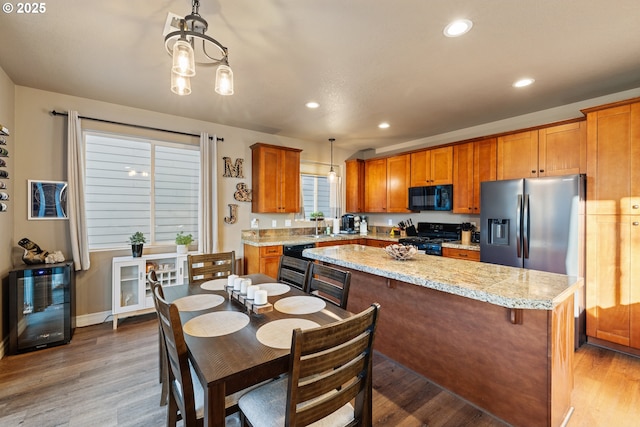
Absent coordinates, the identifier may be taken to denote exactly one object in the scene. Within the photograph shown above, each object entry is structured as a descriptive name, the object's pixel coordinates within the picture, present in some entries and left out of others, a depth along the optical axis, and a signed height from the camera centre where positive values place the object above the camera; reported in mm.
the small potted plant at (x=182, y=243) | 3668 -408
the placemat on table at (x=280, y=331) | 1249 -589
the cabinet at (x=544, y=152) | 2996 +711
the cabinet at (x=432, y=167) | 4219 +735
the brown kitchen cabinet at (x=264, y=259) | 3969 -681
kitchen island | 1545 -787
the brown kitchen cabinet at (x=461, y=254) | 3588 -559
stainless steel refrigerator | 2742 -136
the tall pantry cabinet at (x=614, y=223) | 2520 -103
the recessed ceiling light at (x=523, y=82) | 2709 +1302
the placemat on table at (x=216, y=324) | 1355 -586
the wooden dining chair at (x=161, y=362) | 1516 -1047
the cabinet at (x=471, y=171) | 3732 +590
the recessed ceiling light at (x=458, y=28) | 1883 +1300
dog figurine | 2799 -442
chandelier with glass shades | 1426 +826
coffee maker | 5449 -228
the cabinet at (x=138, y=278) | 3223 -825
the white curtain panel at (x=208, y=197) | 3887 +226
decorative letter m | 4238 +681
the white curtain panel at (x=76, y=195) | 3074 +199
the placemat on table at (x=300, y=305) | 1639 -576
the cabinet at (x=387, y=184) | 4867 +539
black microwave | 4219 +235
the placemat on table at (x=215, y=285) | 2072 -563
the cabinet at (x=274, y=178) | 4340 +557
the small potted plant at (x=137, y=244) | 3377 -385
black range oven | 3994 -396
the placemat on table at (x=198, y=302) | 1690 -576
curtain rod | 3097 +1110
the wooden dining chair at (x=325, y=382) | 941 -642
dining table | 1037 -588
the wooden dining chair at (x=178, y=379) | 1172 -764
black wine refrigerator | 2613 -935
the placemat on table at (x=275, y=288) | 1966 -565
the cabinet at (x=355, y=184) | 5574 +577
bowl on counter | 2330 -336
